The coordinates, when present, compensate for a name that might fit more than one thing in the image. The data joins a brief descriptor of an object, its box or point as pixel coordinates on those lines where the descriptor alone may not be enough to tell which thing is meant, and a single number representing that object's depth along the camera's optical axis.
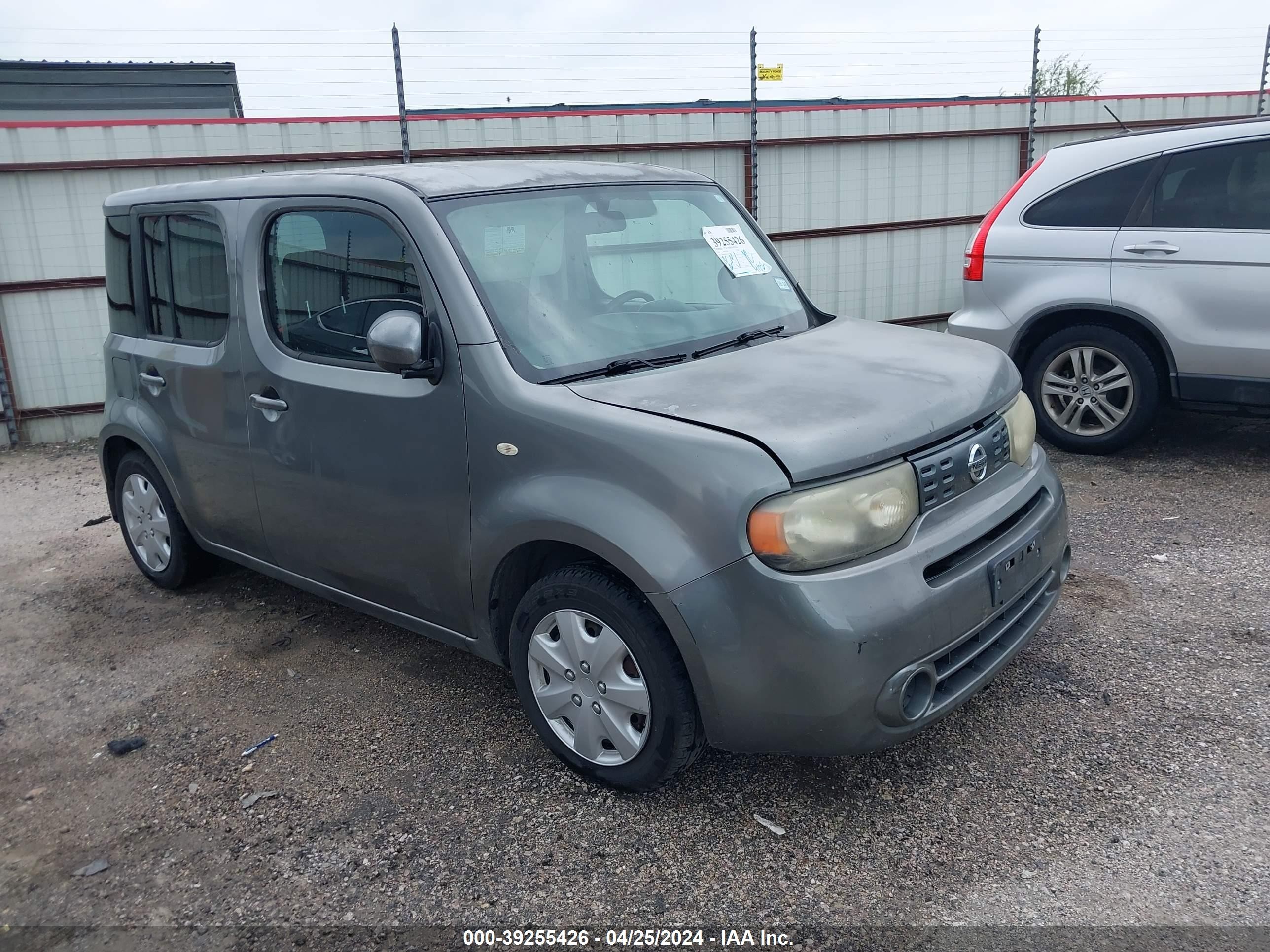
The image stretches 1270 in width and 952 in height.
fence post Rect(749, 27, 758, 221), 8.91
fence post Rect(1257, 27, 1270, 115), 11.28
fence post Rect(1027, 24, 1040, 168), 10.07
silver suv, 5.46
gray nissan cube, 2.60
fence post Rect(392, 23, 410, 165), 8.11
